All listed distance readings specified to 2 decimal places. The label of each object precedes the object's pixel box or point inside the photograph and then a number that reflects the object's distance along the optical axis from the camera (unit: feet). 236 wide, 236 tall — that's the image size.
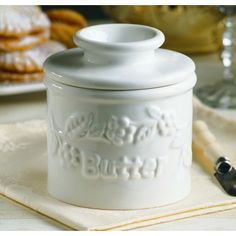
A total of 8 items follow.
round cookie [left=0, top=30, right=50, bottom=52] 3.43
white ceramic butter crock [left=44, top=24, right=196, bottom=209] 2.50
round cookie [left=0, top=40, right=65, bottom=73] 3.43
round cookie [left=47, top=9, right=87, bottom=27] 3.78
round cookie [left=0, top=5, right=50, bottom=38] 3.42
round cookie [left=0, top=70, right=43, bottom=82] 3.44
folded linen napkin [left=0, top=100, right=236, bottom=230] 2.52
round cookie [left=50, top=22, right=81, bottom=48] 3.74
